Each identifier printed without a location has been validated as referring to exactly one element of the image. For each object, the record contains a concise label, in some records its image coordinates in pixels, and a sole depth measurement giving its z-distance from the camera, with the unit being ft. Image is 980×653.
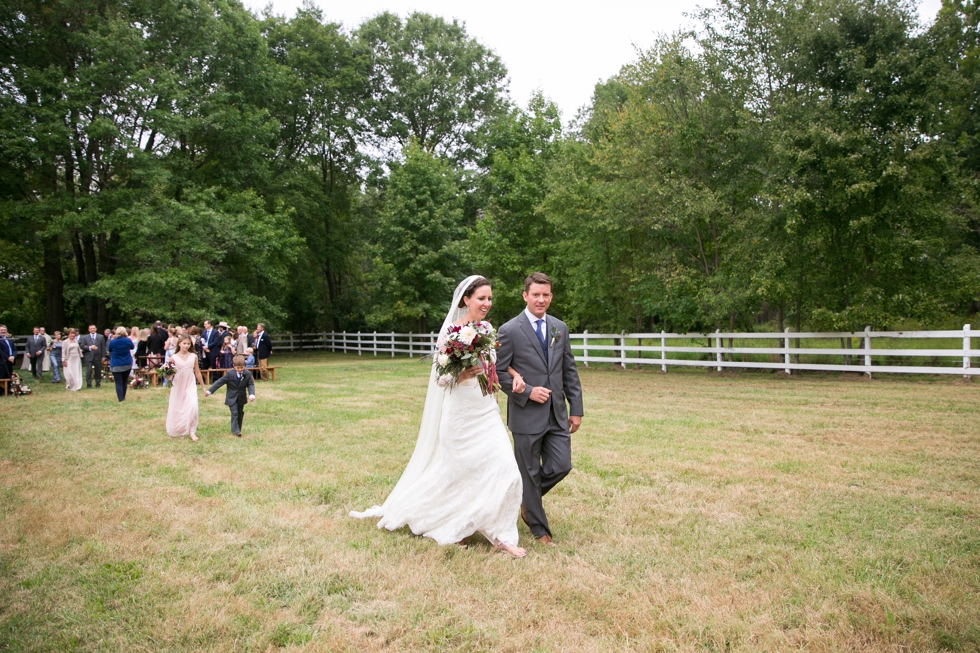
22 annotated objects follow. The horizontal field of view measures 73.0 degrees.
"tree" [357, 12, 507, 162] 138.10
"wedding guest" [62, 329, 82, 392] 59.21
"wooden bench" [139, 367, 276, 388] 62.54
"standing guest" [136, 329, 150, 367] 67.21
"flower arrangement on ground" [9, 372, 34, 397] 56.03
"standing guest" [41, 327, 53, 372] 75.77
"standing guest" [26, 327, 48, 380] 72.59
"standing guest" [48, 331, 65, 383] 67.98
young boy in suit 35.06
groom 16.80
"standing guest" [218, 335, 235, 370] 61.55
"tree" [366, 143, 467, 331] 109.29
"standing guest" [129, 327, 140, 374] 63.67
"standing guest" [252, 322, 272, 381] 68.98
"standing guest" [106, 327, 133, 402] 51.03
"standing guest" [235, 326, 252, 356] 61.98
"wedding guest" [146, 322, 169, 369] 64.80
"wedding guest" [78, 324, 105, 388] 62.49
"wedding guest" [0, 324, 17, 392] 57.06
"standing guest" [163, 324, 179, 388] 61.11
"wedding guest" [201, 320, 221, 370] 64.85
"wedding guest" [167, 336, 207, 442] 34.83
